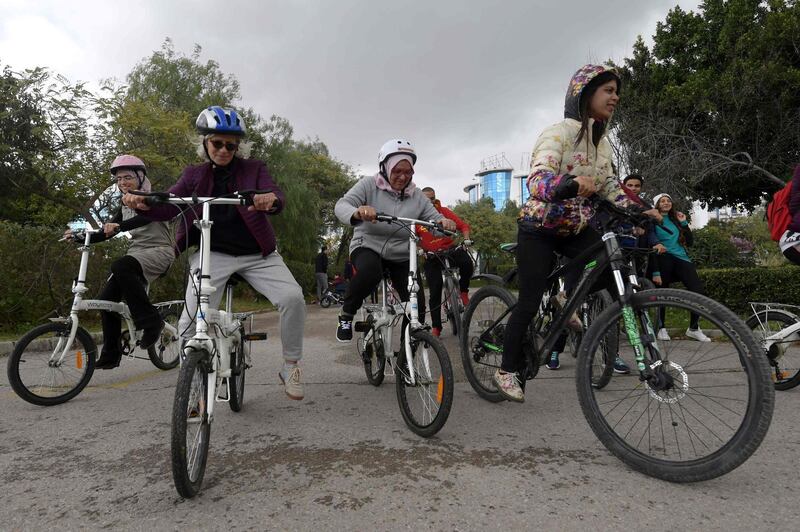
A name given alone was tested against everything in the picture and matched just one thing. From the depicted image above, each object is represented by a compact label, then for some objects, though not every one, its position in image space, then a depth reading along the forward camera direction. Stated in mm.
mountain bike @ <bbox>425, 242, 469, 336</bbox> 5602
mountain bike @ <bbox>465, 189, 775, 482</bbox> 2064
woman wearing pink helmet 4168
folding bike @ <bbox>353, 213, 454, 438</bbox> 2734
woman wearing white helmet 3711
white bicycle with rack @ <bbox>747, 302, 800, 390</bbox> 3709
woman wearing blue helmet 3207
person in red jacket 6059
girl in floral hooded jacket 2902
